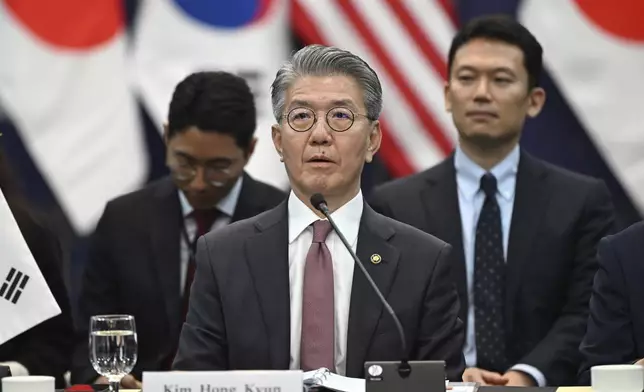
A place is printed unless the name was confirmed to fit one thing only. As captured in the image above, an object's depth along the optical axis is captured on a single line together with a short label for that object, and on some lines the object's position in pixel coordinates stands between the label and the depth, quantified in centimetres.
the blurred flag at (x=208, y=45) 1130
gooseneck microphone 584
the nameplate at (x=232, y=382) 568
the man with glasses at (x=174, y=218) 924
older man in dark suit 681
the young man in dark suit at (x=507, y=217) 921
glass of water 654
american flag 1130
